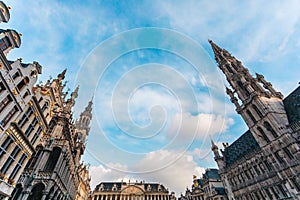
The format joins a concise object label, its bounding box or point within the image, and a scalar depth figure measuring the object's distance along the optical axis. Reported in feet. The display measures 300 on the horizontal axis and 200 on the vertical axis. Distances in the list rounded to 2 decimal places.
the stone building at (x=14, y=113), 56.29
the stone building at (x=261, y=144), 107.55
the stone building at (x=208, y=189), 182.10
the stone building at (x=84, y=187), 181.43
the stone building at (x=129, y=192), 257.14
